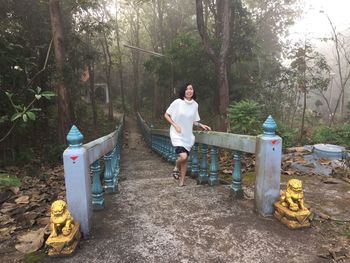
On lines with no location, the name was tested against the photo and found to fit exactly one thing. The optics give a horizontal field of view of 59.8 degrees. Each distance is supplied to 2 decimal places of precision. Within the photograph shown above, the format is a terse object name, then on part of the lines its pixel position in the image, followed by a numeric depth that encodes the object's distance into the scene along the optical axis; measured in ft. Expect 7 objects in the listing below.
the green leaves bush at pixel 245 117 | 24.10
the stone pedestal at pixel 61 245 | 8.80
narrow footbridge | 9.12
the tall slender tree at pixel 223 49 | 33.81
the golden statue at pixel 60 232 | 8.81
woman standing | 16.16
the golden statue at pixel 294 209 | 10.32
